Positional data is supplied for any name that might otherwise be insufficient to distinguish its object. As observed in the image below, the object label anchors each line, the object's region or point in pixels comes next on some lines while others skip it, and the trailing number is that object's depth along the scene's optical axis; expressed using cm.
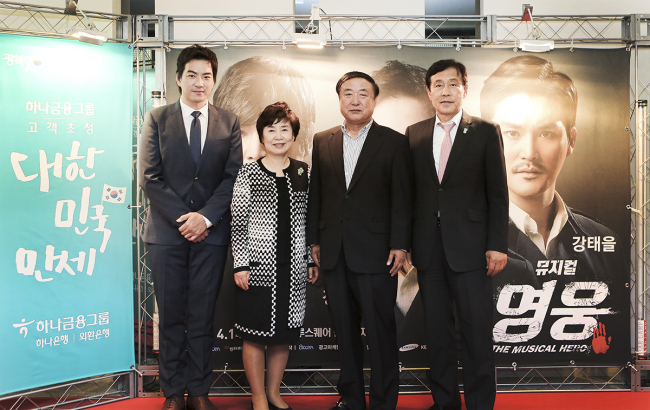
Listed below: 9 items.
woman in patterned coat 266
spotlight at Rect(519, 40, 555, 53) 329
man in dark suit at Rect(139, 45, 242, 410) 282
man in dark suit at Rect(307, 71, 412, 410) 264
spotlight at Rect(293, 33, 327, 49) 330
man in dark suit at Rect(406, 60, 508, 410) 266
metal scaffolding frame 335
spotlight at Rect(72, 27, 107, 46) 306
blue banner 304
